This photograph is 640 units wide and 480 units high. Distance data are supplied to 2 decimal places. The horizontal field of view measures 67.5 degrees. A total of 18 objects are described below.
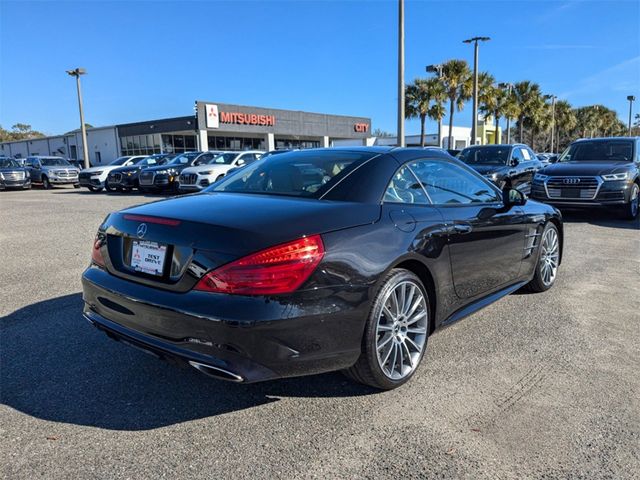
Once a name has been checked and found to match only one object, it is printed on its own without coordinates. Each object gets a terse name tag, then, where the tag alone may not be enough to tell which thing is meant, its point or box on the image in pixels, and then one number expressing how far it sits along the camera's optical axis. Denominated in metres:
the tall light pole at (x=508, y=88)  42.95
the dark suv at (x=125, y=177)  19.58
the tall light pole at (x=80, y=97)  31.80
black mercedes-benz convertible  2.41
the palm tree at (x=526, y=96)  47.41
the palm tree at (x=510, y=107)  45.22
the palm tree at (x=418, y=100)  38.59
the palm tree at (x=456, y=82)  35.90
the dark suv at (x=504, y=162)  12.47
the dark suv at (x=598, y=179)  9.78
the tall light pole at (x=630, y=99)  62.69
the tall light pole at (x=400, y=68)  16.17
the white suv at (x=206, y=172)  15.97
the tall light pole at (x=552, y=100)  54.03
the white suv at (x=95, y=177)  21.00
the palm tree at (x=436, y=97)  37.84
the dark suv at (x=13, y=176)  23.50
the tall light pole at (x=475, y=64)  27.36
